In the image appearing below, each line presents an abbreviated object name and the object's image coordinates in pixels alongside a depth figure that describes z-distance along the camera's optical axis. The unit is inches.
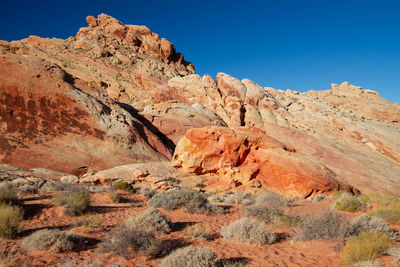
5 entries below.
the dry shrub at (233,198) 521.9
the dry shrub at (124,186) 551.4
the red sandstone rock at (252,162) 675.4
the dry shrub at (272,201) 450.3
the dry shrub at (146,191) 539.8
